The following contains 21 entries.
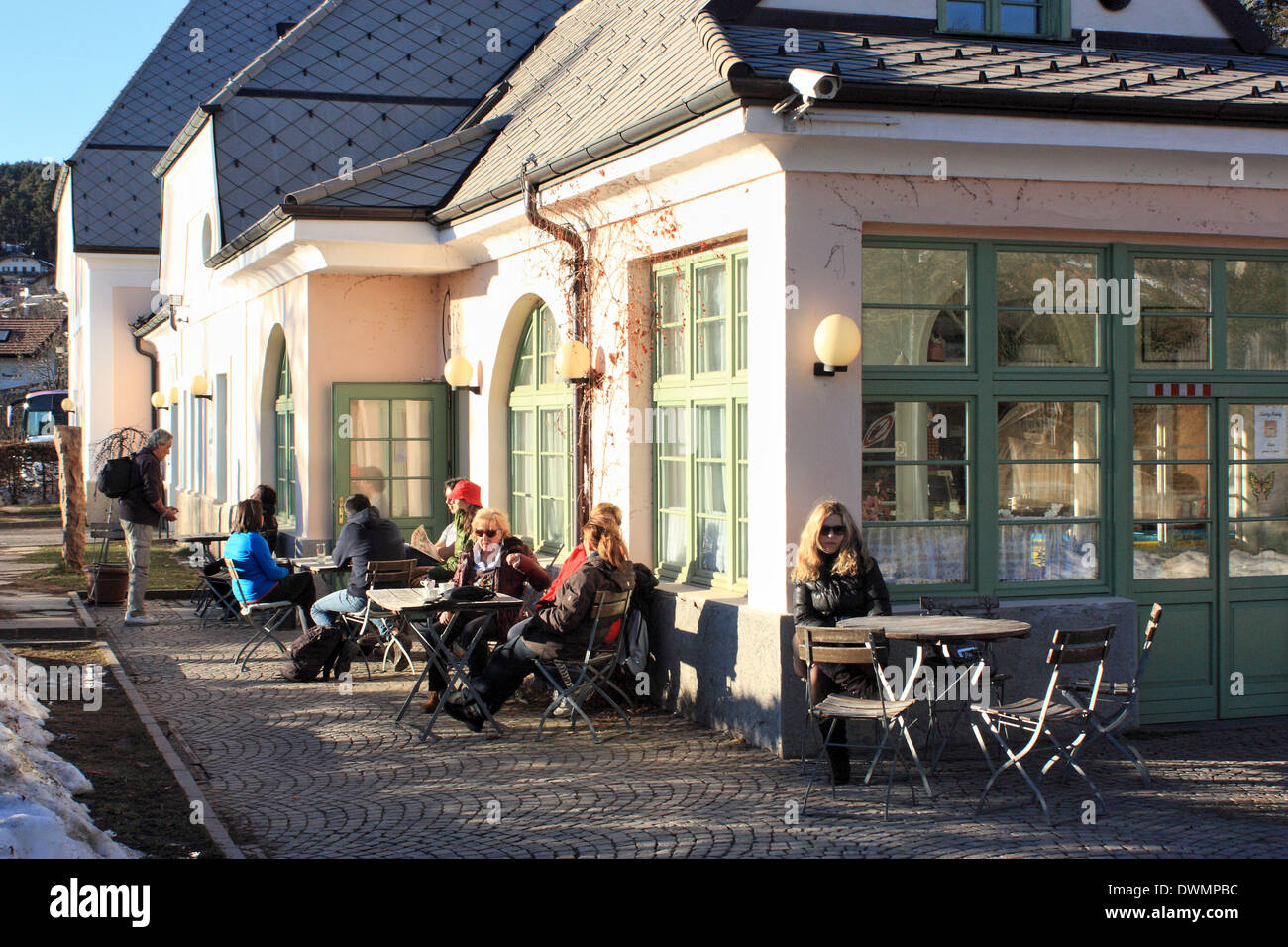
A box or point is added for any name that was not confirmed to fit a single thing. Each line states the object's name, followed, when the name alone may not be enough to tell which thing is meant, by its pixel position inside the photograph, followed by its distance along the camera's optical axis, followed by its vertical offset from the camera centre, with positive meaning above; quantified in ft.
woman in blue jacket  38.91 -2.95
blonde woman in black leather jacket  25.08 -2.00
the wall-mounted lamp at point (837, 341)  25.99 +2.27
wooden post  61.87 -1.50
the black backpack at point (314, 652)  35.45 -4.58
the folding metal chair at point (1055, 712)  22.31 -4.07
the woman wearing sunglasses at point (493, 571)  31.40 -2.37
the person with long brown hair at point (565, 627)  28.35 -3.24
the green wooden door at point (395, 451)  46.39 +0.58
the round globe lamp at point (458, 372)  42.47 +2.86
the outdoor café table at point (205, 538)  50.21 -2.44
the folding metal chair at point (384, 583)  35.55 -2.92
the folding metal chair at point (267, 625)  37.91 -4.17
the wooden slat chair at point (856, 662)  22.70 -3.25
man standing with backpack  46.21 -1.41
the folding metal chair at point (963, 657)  23.75 -3.31
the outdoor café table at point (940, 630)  22.77 -2.73
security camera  23.79 +6.38
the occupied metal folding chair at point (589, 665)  28.35 -4.07
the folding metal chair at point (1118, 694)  23.49 -3.96
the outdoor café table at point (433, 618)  29.07 -3.23
